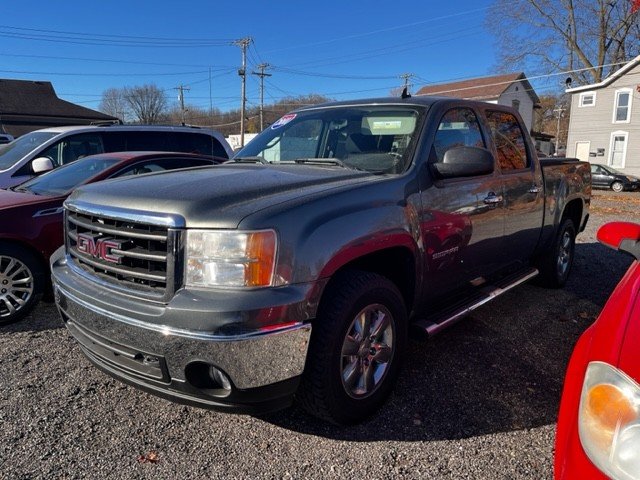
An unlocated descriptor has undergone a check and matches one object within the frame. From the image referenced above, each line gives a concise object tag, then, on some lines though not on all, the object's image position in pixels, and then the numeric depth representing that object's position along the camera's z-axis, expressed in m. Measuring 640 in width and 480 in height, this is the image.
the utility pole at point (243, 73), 41.49
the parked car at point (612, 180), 24.62
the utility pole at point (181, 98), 67.71
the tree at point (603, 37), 38.00
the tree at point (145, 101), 81.38
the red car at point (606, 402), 1.35
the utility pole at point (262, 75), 51.34
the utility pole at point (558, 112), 63.66
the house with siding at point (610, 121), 29.27
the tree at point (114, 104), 79.94
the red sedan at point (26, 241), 4.18
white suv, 6.95
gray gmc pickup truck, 2.21
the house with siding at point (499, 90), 43.56
